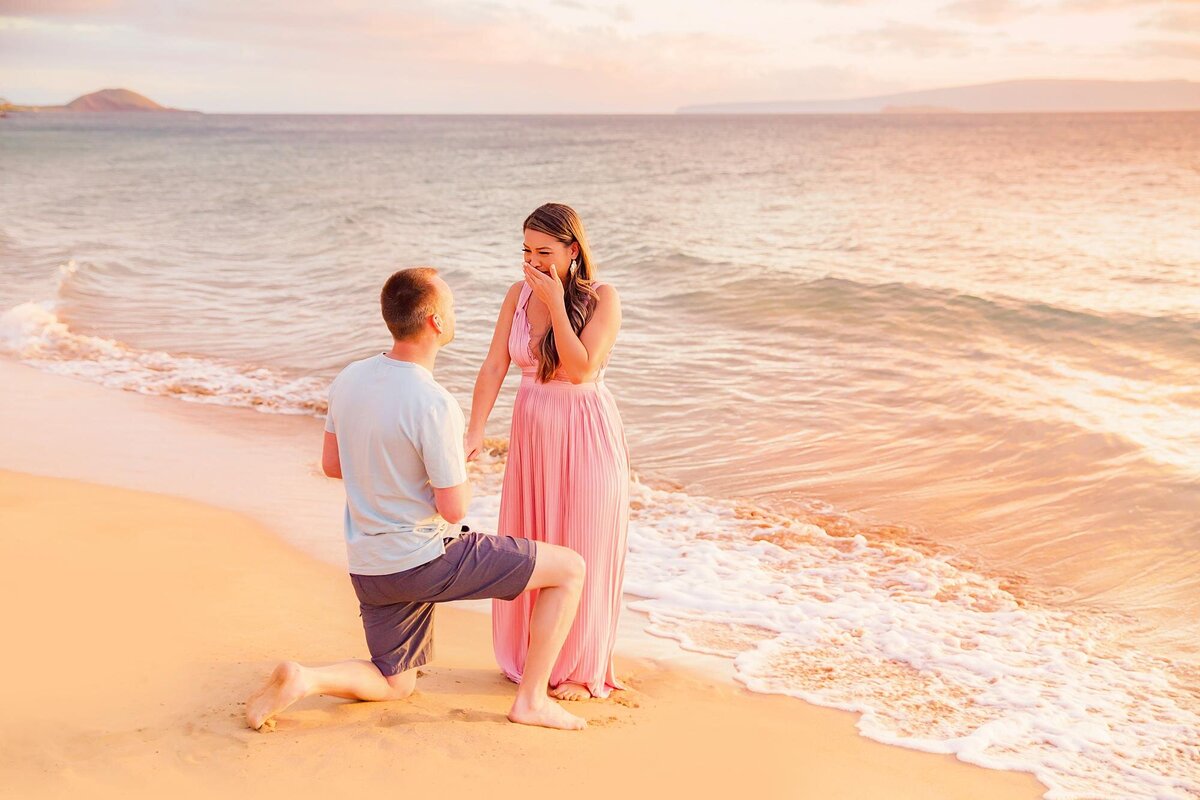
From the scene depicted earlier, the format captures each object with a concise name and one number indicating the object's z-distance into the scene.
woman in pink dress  4.02
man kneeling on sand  3.31
